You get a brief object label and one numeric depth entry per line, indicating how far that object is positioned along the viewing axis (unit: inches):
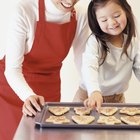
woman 62.8
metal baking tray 50.0
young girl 65.5
